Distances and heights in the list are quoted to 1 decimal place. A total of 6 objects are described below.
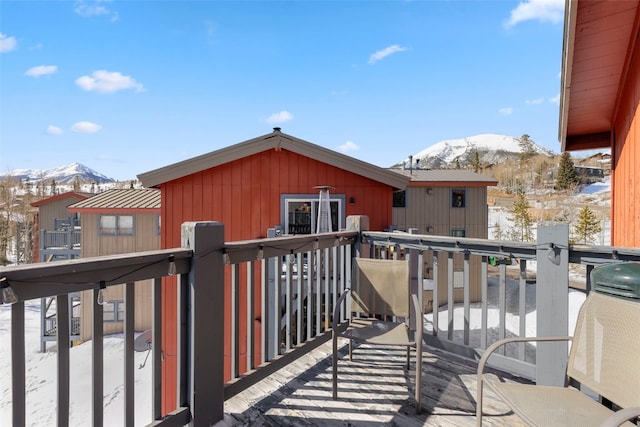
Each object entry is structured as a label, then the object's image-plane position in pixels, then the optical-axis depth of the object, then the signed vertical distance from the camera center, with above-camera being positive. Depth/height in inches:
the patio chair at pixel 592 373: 54.4 -28.2
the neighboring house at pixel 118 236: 492.1 -36.6
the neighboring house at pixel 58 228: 527.8 -30.2
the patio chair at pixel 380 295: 102.4 -27.1
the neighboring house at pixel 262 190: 282.8 +18.6
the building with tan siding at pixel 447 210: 542.6 +1.6
